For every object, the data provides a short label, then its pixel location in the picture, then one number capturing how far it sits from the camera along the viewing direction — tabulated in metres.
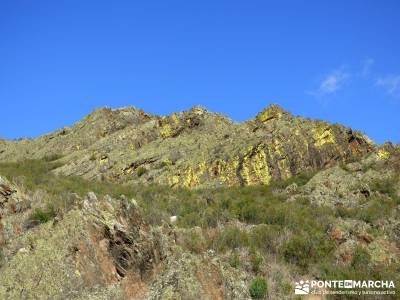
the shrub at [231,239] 20.78
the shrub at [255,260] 18.62
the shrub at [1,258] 17.40
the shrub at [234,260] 18.48
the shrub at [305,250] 19.78
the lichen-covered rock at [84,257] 15.87
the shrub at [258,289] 16.42
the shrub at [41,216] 20.36
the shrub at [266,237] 20.92
